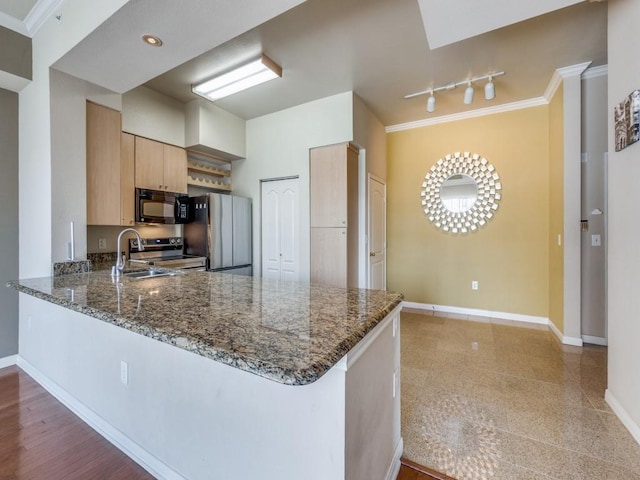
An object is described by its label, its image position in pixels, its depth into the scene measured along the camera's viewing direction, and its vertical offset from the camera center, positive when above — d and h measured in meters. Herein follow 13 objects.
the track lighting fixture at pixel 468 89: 3.08 +1.74
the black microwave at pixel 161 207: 3.25 +0.39
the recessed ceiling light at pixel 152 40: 1.91 +1.34
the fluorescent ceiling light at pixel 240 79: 2.82 +1.67
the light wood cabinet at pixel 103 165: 2.69 +0.71
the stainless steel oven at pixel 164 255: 3.35 -0.21
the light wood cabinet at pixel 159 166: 3.28 +0.88
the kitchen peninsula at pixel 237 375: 0.90 -0.57
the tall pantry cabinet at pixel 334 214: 3.49 +0.30
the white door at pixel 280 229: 3.93 +0.13
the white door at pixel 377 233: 4.04 +0.06
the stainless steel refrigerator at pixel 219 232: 3.66 +0.09
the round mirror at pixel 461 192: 4.02 +0.65
